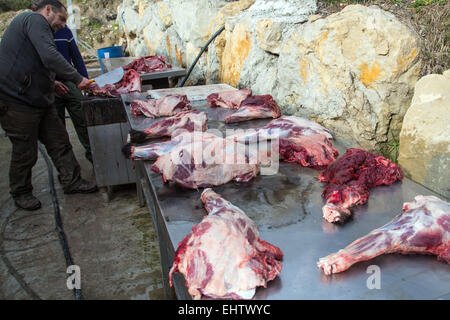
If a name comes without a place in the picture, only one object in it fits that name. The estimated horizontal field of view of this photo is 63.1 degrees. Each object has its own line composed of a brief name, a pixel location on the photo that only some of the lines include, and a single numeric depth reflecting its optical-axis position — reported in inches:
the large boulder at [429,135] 92.3
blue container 324.8
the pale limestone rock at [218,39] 214.8
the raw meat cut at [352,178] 78.3
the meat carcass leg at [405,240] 62.4
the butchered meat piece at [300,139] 104.0
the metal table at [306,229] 58.2
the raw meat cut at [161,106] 148.8
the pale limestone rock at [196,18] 237.9
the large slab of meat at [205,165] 93.4
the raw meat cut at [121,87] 187.2
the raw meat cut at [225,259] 59.2
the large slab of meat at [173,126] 120.0
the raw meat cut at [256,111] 137.0
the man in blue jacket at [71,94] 208.5
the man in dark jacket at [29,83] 159.2
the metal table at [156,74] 234.5
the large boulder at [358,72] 109.0
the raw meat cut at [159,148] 107.5
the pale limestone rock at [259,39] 157.3
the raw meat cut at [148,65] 248.5
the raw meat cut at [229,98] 154.8
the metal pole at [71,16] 386.9
